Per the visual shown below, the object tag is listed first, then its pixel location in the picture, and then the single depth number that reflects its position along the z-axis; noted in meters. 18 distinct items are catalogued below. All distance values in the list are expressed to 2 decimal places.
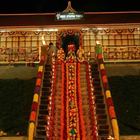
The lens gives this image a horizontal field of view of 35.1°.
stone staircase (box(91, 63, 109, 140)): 8.69
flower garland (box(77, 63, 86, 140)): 8.52
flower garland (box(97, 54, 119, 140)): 8.03
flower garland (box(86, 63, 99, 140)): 8.55
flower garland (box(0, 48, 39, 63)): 13.47
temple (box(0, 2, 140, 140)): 8.76
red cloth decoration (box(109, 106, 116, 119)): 8.52
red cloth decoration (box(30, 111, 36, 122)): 8.51
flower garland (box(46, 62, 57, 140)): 8.56
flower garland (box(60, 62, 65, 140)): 8.45
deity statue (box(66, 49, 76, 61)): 12.76
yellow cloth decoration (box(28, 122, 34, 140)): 8.06
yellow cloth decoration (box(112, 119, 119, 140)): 7.89
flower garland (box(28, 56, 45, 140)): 8.16
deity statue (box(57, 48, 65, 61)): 13.07
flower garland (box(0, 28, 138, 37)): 16.89
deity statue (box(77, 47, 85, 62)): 12.95
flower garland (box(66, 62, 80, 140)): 8.50
